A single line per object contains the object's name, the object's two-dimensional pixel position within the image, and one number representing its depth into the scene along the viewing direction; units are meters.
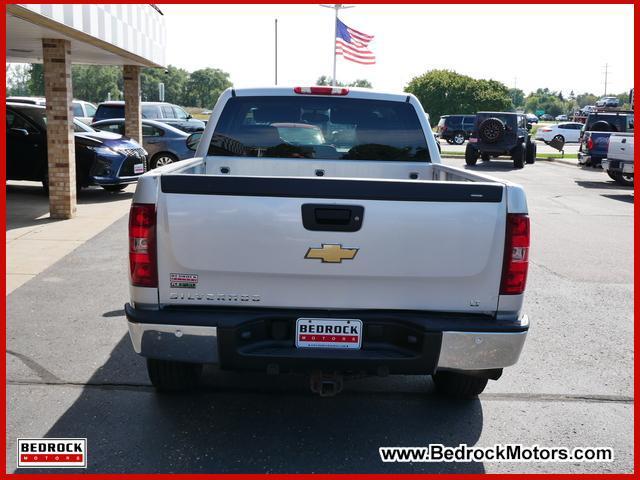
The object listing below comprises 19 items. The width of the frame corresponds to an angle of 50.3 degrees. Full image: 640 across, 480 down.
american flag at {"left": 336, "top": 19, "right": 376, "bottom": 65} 31.64
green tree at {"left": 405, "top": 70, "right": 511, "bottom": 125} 66.19
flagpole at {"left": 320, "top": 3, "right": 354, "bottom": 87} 32.50
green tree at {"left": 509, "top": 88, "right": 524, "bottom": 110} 147.09
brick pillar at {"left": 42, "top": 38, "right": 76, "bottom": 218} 11.01
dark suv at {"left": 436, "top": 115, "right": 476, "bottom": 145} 41.84
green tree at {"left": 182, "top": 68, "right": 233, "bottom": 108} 146.25
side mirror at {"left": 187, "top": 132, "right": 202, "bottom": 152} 6.70
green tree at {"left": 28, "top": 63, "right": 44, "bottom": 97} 87.64
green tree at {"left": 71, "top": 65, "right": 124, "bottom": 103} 131.62
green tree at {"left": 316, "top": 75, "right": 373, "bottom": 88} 87.46
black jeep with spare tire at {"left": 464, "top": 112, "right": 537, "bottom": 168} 25.25
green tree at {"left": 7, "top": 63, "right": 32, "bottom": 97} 120.43
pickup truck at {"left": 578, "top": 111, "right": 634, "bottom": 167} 23.37
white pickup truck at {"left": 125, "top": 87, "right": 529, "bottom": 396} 3.39
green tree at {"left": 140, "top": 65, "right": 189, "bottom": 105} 135.75
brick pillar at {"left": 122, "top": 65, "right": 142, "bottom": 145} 16.81
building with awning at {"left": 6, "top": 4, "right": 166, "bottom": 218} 9.42
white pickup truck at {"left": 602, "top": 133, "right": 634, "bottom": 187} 17.55
